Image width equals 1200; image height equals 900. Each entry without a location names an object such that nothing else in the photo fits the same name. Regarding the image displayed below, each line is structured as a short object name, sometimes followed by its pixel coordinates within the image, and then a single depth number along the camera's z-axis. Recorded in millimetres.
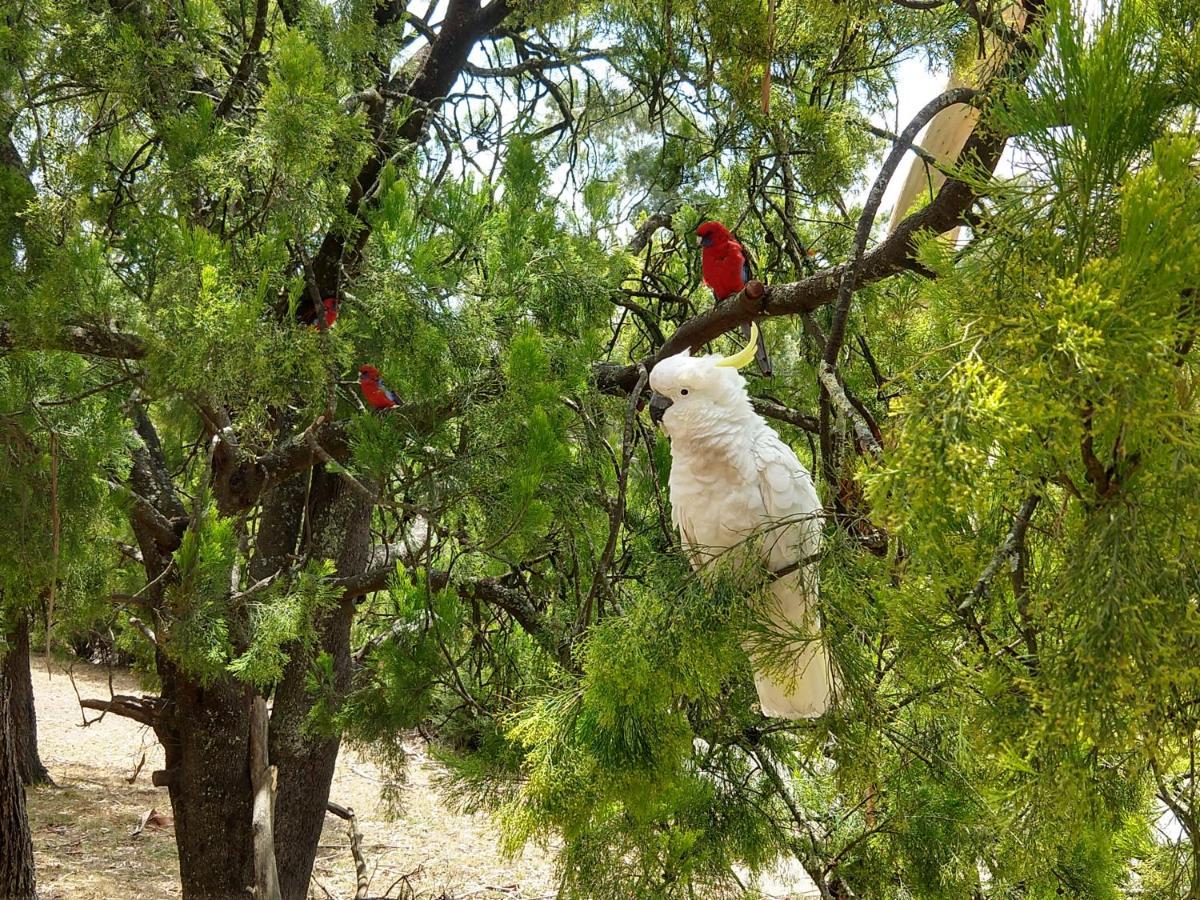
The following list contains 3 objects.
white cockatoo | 1162
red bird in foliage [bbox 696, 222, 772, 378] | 2404
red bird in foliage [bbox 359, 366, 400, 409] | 2482
